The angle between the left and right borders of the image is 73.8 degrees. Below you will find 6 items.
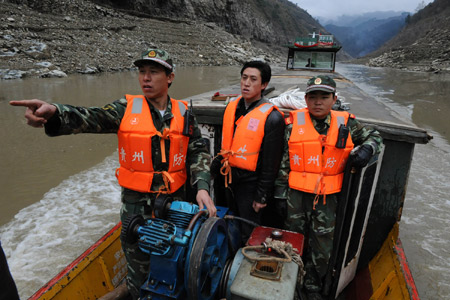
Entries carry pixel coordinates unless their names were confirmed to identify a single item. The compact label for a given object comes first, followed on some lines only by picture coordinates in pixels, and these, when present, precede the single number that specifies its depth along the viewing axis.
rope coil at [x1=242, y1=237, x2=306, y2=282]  1.62
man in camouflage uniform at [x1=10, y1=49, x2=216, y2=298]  1.92
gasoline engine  1.45
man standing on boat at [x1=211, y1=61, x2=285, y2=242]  2.44
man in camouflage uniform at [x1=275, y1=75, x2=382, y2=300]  2.41
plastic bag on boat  3.01
